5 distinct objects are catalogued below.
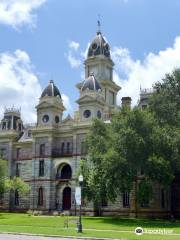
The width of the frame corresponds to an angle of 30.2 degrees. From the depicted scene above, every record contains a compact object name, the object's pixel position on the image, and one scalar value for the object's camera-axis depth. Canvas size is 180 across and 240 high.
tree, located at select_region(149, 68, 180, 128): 43.15
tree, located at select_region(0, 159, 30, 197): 52.69
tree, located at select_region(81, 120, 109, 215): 41.91
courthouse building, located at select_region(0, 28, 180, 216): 51.33
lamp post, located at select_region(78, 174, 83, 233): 28.11
